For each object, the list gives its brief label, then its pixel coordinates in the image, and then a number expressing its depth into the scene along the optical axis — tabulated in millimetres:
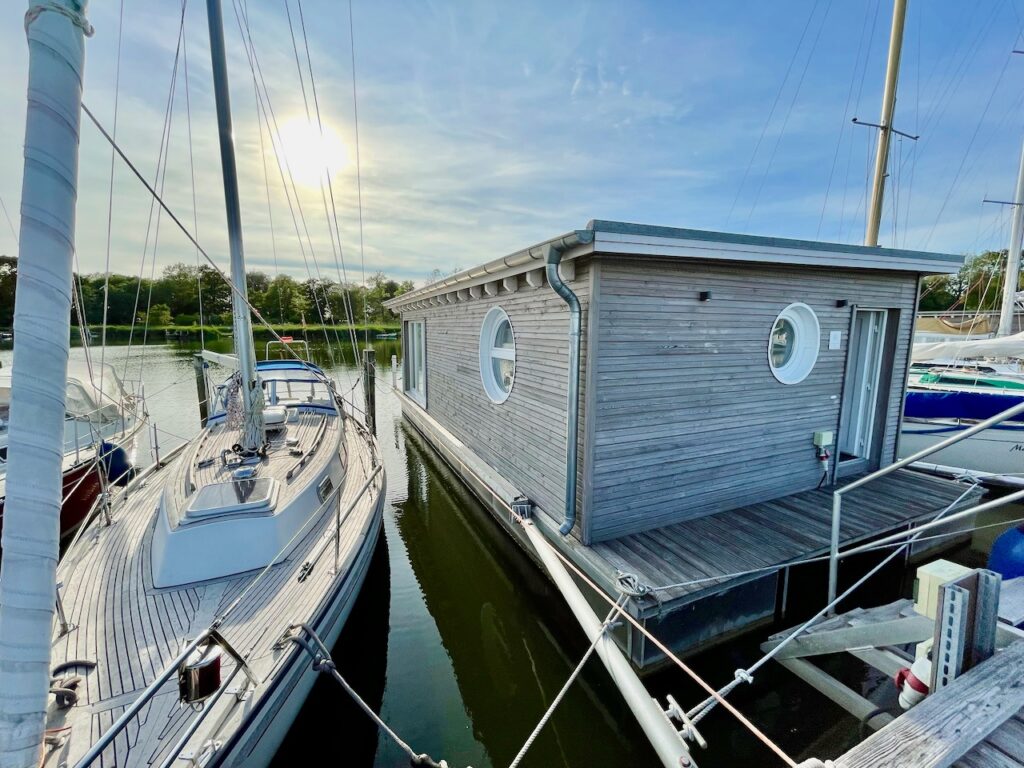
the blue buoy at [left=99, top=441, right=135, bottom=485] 7056
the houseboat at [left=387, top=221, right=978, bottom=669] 3941
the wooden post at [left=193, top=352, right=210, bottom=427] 10375
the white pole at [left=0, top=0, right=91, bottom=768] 1285
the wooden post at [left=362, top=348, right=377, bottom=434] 9484
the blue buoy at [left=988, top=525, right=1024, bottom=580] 3322
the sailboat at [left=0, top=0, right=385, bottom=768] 1323
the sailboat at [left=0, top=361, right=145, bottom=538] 5742
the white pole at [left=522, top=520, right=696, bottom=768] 2252
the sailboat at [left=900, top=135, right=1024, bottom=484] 7148
